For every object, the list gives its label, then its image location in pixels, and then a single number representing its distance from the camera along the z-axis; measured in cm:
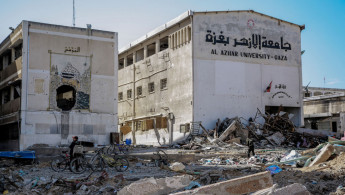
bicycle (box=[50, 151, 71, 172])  1462
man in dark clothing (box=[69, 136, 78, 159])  1426
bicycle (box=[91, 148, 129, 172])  1428
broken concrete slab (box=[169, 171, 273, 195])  755
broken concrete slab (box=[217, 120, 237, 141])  2448
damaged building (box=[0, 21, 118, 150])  2303
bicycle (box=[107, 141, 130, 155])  1748
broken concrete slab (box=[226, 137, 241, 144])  2428
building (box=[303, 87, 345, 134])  3253
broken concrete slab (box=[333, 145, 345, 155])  1461
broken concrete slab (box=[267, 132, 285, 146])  2511
